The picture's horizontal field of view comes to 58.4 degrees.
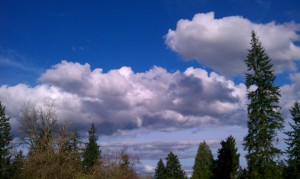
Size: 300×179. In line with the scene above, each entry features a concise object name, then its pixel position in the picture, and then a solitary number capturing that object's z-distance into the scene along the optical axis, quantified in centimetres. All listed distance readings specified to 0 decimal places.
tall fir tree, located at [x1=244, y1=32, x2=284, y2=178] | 2719
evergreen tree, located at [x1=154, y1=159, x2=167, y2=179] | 7164
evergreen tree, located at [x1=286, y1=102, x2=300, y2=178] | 3422
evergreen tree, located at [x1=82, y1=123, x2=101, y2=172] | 6323
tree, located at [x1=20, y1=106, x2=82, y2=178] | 3171
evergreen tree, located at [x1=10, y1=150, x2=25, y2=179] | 3283
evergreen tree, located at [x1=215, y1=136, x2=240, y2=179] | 3936
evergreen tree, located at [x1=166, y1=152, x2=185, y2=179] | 6012
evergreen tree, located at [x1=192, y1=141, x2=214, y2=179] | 5156
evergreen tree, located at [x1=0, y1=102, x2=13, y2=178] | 3946
